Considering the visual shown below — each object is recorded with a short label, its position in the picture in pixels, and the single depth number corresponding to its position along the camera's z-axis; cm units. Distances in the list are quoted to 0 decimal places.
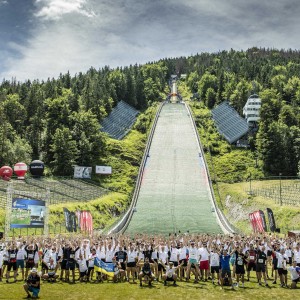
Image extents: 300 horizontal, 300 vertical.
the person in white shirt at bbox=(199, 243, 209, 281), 1961
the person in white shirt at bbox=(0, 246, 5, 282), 1902
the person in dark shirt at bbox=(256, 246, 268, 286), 1872
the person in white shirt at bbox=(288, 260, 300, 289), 1781
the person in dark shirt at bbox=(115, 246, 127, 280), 1935
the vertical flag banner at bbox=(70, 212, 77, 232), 3688
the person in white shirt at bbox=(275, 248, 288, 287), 1836
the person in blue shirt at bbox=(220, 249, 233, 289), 1839
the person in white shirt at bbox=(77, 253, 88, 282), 1900
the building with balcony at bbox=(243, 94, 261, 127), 9081
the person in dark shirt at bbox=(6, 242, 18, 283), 1892
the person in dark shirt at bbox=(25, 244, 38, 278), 1920
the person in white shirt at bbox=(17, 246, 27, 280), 1934
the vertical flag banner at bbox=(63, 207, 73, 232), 3647
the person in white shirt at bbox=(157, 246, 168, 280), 1980
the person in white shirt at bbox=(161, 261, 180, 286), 1841
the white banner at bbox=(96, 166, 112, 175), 6538
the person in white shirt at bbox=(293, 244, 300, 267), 1959
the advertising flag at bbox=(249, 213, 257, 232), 3872
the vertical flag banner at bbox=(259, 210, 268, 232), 3781
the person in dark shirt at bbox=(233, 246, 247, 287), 1853
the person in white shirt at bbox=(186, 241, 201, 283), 1942
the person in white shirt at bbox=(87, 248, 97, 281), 1922
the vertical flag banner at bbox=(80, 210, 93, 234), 3641
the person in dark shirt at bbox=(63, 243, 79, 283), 1897
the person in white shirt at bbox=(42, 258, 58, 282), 1881
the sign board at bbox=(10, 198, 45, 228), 2723
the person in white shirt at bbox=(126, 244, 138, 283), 1938
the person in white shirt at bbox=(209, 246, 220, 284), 1919
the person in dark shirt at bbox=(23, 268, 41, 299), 1539
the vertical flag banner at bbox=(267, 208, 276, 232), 3925
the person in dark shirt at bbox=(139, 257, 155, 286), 1820
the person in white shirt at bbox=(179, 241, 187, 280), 1977
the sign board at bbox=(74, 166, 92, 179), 6234
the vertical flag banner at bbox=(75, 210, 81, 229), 3712
